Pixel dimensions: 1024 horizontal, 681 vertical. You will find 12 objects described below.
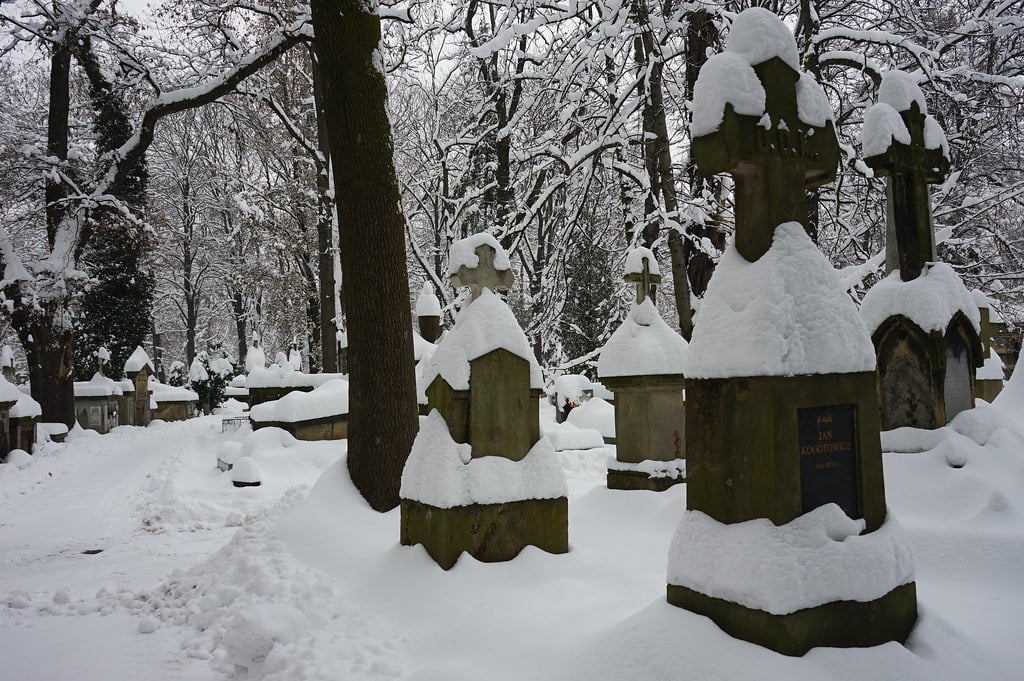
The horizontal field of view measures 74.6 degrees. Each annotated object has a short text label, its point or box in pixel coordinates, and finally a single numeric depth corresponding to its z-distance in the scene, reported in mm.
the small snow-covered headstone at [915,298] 6477
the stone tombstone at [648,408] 7789
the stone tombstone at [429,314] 11344
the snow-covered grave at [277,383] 18469
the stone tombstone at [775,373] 3447
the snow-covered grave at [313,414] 13547
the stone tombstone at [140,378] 26062
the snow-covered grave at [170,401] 28656
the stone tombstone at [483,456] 5109
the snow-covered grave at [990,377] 13121
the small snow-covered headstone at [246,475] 11109
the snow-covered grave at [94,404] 23500
